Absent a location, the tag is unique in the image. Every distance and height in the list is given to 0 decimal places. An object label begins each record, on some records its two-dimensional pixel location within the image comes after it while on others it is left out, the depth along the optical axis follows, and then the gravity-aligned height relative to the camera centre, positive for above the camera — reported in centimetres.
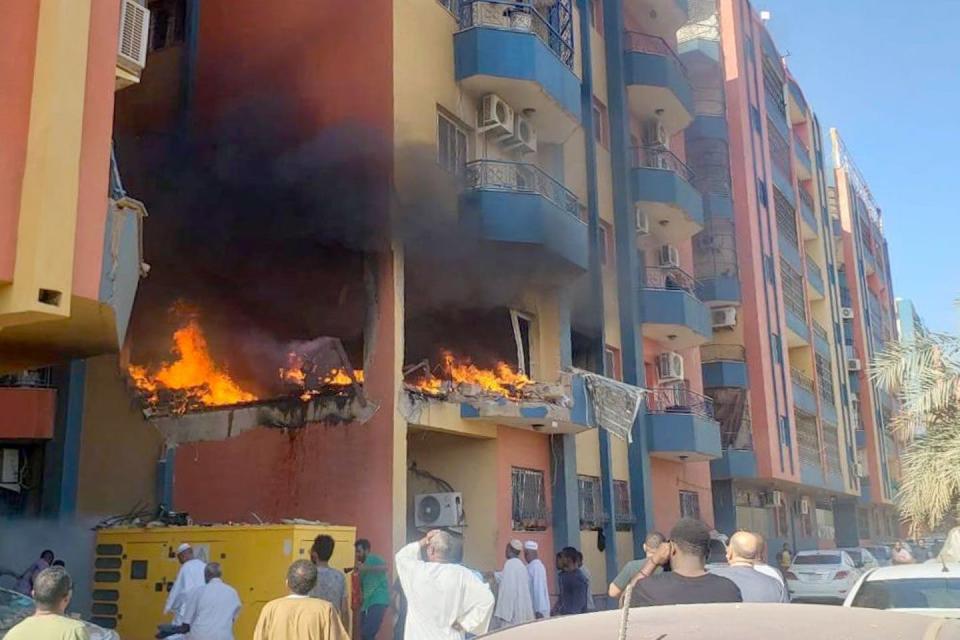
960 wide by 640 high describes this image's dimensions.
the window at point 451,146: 1374 +566
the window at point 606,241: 1872 +571
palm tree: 1297 +157
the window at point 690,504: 2095 +75
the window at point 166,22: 1570 +849
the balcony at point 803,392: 2930 +439
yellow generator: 950 -14
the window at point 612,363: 1822 +333
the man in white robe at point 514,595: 985 -53
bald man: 463 -18
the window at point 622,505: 1755 +62
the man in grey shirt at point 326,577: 688 -22
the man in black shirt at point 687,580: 395 -17
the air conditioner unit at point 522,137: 1495 +625
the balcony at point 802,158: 3519 +1370
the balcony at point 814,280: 3403 +898
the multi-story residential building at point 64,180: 694 +277
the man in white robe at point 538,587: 1048 -49
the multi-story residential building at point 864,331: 3938 +888
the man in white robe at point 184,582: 834 -28
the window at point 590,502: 1598 +63
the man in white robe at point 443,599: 504 -28
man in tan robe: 496 -35
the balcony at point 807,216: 3409 +1124
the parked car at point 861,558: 2397 -60
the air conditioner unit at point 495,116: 1427 +625
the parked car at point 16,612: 712 -43
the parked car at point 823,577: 2042 -88
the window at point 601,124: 1906 +815
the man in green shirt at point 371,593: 945 -47
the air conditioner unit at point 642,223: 1956 +632
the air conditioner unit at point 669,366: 2045 +361
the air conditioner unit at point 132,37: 844 +447
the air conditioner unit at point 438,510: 1292 +44
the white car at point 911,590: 753 -44
